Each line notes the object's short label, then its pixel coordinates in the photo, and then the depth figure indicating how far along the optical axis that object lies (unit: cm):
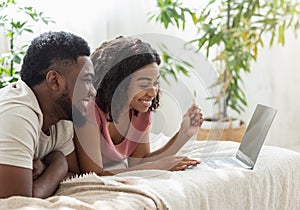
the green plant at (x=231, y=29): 358
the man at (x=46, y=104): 193
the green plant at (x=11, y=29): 277
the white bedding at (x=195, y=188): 193
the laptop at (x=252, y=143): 231
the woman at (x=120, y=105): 220
